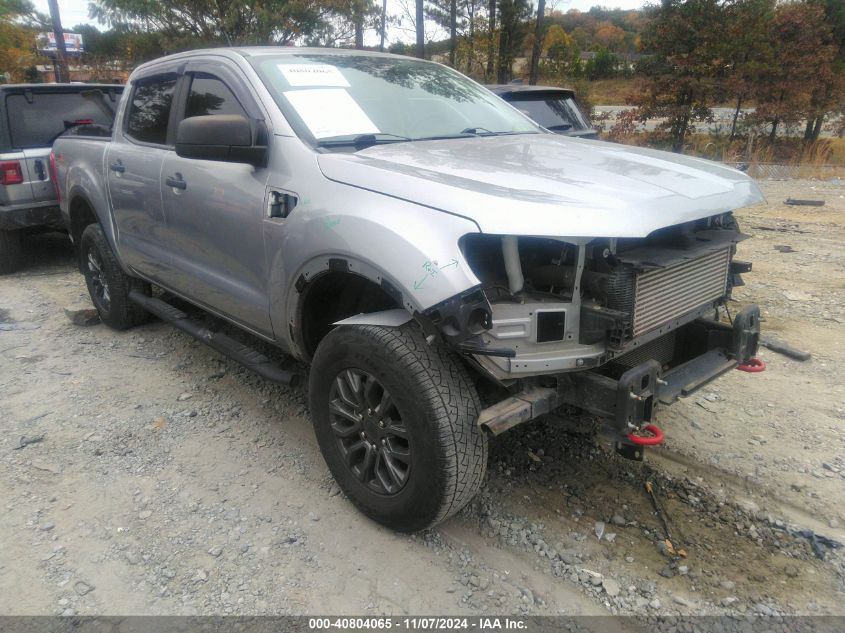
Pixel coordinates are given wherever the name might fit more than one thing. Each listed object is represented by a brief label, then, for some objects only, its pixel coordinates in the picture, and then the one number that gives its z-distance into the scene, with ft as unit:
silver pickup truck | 7.68
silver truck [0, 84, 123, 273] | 21.29
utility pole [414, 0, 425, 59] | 51.93
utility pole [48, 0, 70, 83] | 55.62
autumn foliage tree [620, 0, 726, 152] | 50.11
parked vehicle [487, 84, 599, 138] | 23.97
